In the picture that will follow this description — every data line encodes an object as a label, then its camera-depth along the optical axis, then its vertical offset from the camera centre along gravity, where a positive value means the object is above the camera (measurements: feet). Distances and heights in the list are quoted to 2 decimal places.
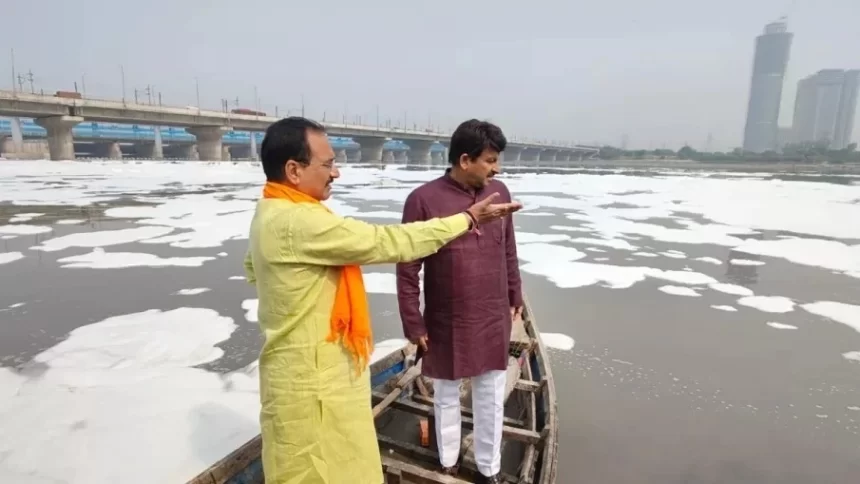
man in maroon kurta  7.36 -2.22
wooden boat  7.82 -5.41
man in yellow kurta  4.53 -1.48
